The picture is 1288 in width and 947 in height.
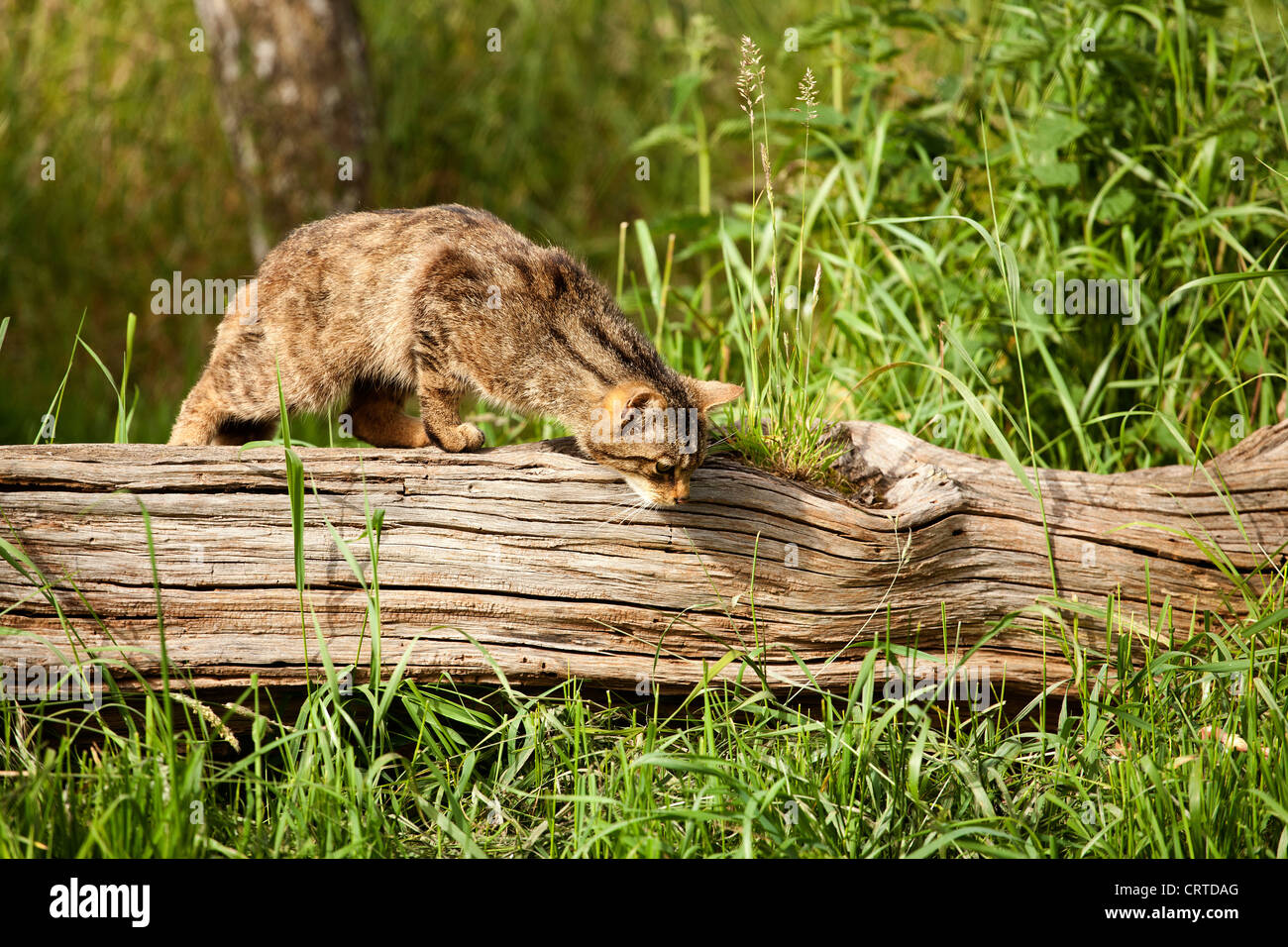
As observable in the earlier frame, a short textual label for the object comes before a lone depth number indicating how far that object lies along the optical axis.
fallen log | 5.86
